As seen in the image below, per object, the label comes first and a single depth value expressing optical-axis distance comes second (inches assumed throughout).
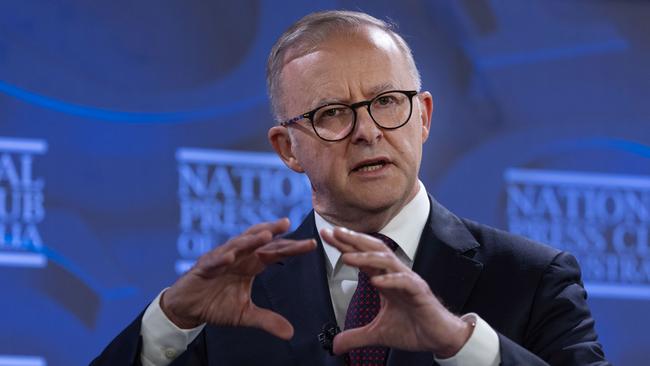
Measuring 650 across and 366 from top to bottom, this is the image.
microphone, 174.9
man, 162.1
